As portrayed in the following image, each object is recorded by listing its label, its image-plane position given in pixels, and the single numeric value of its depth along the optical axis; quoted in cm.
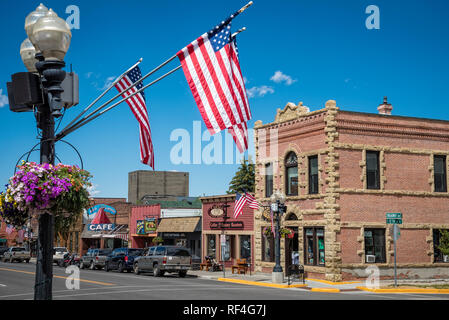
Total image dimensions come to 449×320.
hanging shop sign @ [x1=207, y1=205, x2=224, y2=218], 4084
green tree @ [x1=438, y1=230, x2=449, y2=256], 2904
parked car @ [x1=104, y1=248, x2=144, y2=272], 3988
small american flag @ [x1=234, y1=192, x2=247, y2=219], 3347
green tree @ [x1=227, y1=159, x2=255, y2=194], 7800
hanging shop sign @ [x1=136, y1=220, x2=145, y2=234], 5269
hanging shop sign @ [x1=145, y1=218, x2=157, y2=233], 5112
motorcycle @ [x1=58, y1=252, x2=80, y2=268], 4776
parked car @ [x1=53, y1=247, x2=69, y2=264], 5134
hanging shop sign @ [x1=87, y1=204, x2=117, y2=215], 5972
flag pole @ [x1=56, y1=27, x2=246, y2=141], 761
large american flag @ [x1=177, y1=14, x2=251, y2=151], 1005
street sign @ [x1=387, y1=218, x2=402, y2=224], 2627
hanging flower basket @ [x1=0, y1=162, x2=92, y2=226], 707
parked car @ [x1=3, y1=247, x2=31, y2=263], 5941
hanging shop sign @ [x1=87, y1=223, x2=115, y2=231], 5931
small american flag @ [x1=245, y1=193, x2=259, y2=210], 3284
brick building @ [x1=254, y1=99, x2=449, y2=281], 2997
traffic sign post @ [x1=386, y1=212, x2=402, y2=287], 2623
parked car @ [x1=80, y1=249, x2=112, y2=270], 4372
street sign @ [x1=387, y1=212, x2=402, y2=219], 2622
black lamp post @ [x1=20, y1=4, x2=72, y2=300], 699
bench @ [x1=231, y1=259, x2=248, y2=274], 3569
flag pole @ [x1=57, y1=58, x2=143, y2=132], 770
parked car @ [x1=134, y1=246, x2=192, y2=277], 3416
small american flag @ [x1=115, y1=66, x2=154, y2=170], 1209
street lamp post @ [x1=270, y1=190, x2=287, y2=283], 2889
